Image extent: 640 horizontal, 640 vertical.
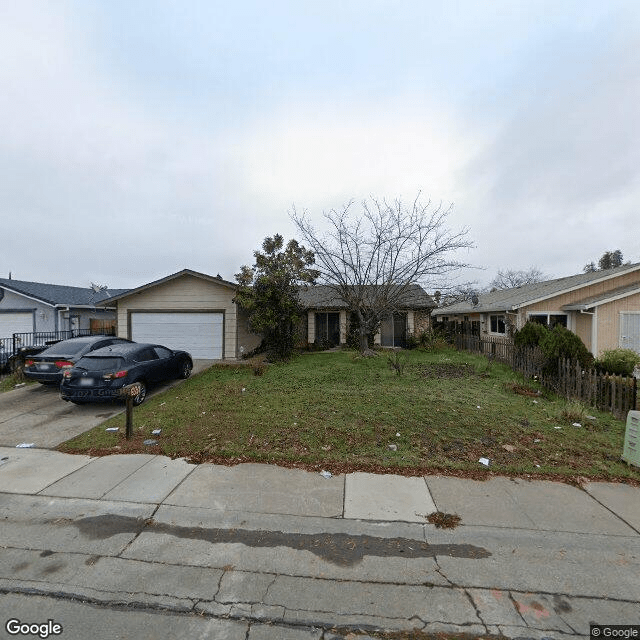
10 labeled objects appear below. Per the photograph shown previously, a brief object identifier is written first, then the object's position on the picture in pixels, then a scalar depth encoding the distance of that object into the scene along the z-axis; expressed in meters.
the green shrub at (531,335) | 9.70
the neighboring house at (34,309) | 18.84
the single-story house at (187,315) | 14.30
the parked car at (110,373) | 7.42
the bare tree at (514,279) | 52.00
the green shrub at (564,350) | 8.66
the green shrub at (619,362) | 8.95
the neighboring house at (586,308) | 14.00
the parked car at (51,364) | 9.10
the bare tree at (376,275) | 15.95
